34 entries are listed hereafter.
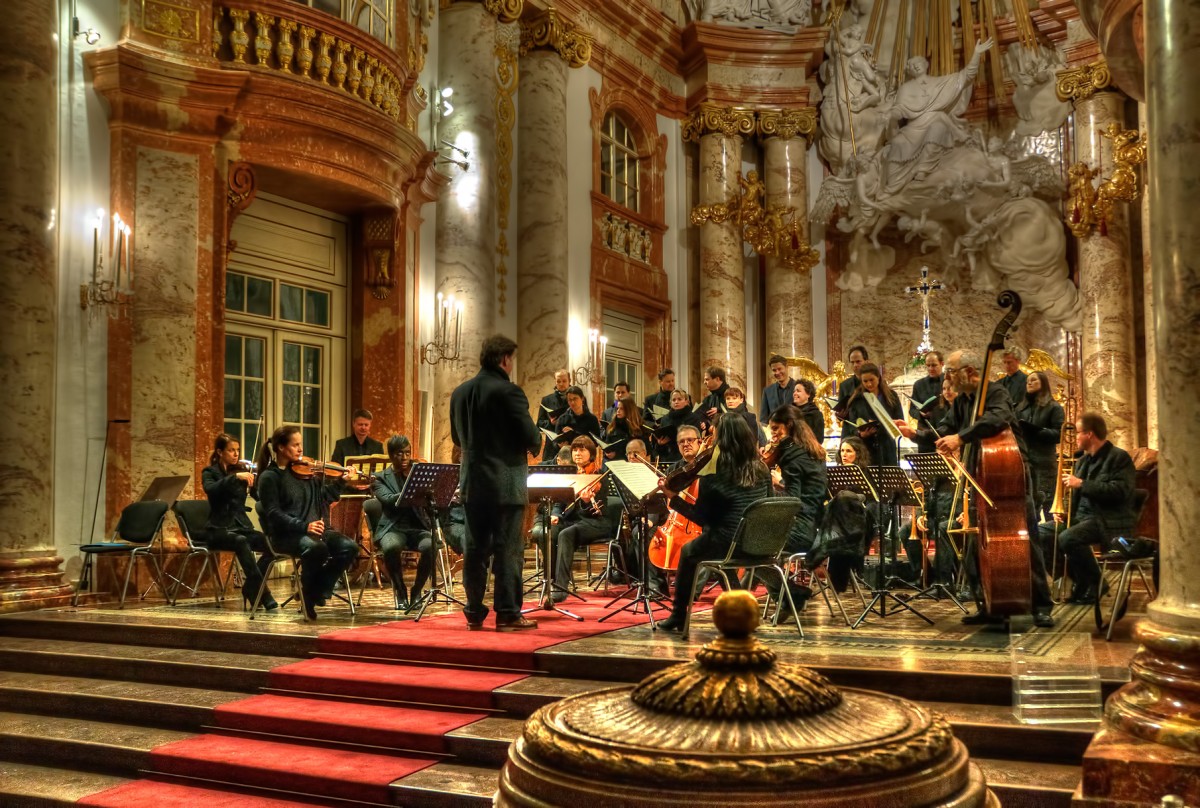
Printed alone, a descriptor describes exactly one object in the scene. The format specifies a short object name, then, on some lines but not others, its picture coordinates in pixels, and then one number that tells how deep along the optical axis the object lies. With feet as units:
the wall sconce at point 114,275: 31.04
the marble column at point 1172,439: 13.10
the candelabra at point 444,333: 41.68
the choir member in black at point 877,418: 29.99
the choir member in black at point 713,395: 34.13
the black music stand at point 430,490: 25.07
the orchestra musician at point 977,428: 21.30
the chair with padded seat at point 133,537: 29.76
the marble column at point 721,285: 56.03
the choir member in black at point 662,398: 35.94
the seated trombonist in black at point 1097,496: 23.27
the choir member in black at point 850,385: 30.53
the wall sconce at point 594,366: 48.75
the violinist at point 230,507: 28.78
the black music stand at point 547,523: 25.48
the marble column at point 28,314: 28.09
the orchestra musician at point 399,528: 27.09
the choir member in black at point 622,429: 33.55
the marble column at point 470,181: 42.86
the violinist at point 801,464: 24.45
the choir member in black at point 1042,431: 27.07
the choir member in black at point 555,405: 36.13
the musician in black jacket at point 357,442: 34.09
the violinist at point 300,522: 26.37
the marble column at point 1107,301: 47.78
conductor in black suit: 23.44
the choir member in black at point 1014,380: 29.81
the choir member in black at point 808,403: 31.83
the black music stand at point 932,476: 23.75
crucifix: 54.70
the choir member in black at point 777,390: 34.94
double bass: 20.70
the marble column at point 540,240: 46.73
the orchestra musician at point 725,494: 22.39
